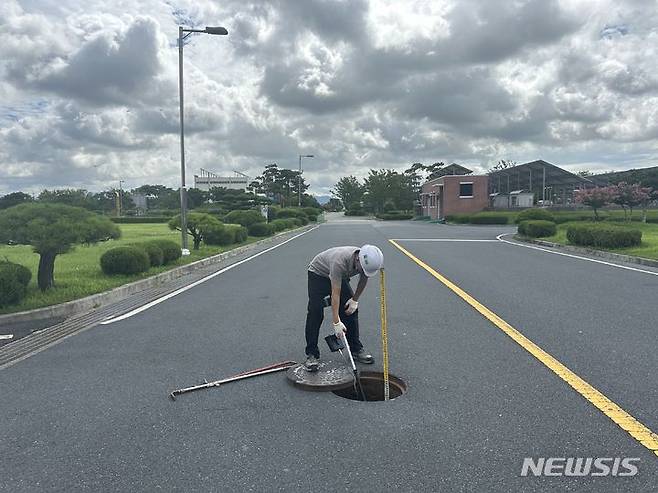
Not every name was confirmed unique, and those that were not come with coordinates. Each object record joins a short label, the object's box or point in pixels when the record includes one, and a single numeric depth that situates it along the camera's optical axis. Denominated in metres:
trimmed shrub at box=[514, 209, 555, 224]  32.32
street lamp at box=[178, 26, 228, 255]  15.82
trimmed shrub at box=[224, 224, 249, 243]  21.00
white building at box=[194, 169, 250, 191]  114.31
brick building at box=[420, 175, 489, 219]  54.62
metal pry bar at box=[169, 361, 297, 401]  4.33
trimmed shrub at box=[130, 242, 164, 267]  12.27
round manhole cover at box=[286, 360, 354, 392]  4.35
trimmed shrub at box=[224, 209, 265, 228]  27.92
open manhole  4.41
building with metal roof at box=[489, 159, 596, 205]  57.38
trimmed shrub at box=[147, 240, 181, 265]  13.09
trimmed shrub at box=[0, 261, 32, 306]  7.54
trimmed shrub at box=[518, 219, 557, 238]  23.39
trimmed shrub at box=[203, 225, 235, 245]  19.69
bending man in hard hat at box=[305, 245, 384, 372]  4.37
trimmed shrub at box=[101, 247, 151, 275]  10.80
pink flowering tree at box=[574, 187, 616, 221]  32.16
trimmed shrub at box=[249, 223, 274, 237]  26.89
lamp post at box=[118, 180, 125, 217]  84.75
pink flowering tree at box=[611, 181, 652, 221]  31.69
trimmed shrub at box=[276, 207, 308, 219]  46.71
